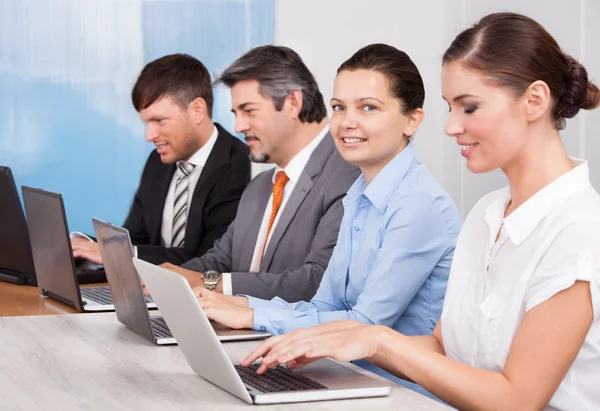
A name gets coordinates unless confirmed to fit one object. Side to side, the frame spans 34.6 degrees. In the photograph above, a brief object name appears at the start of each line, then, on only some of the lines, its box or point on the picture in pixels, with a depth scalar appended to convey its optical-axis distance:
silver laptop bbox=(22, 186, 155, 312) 2.73
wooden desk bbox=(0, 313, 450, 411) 1.65
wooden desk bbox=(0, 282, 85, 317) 2.78
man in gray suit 3.05
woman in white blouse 1.66
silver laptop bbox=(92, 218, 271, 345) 2.18
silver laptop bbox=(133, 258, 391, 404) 1.64
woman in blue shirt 2.33
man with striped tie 3.95
